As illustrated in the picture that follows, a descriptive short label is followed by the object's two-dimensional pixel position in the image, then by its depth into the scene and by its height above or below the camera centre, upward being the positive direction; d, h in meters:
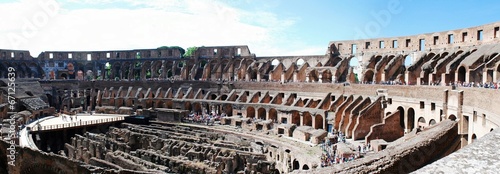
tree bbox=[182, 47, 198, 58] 68.25 +5.45
